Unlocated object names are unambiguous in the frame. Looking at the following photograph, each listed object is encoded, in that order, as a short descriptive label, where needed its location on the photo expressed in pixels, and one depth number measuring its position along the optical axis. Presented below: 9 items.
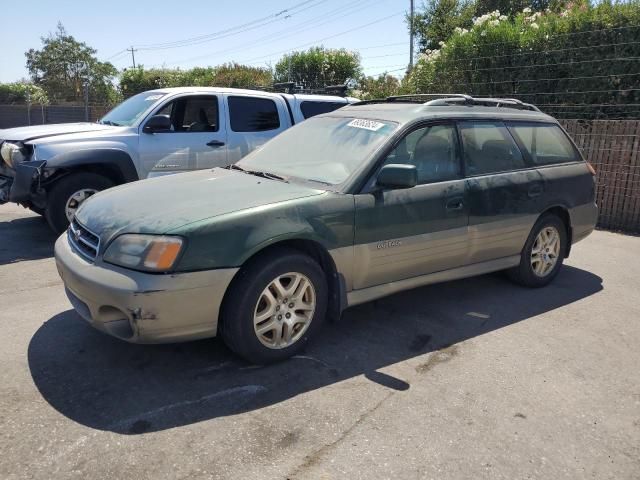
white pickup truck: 6.12
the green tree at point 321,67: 18.89
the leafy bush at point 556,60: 8.46
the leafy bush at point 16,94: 33.47
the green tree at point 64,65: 55.97
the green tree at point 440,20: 20.75
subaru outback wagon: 3.14
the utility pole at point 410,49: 30.70
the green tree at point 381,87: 13.67
